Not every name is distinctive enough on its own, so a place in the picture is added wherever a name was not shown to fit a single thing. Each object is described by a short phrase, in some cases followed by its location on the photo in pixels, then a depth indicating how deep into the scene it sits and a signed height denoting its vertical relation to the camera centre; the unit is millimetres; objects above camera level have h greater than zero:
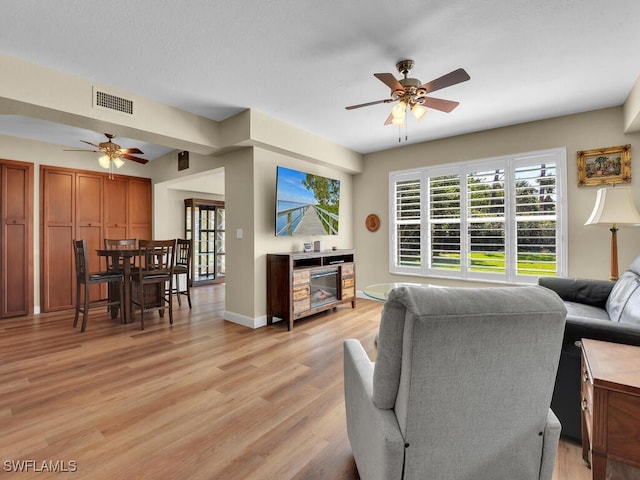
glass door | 6895 +10
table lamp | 2891 +276
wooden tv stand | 3854 -613
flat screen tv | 4120 +519
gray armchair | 938 -473
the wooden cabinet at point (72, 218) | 4695 +367
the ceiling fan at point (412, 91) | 2301 +1189
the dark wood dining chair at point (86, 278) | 3732 -484
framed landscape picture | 3459 +833
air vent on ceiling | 2932 +1368
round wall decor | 5453 +296
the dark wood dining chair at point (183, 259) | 4750 -330
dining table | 3975 -412
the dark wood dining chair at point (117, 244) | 4699 -62
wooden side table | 1066 -634
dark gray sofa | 1512 -523
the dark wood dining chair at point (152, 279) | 3945 -529
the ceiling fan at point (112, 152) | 4148 +1235
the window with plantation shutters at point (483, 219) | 3898 +272
